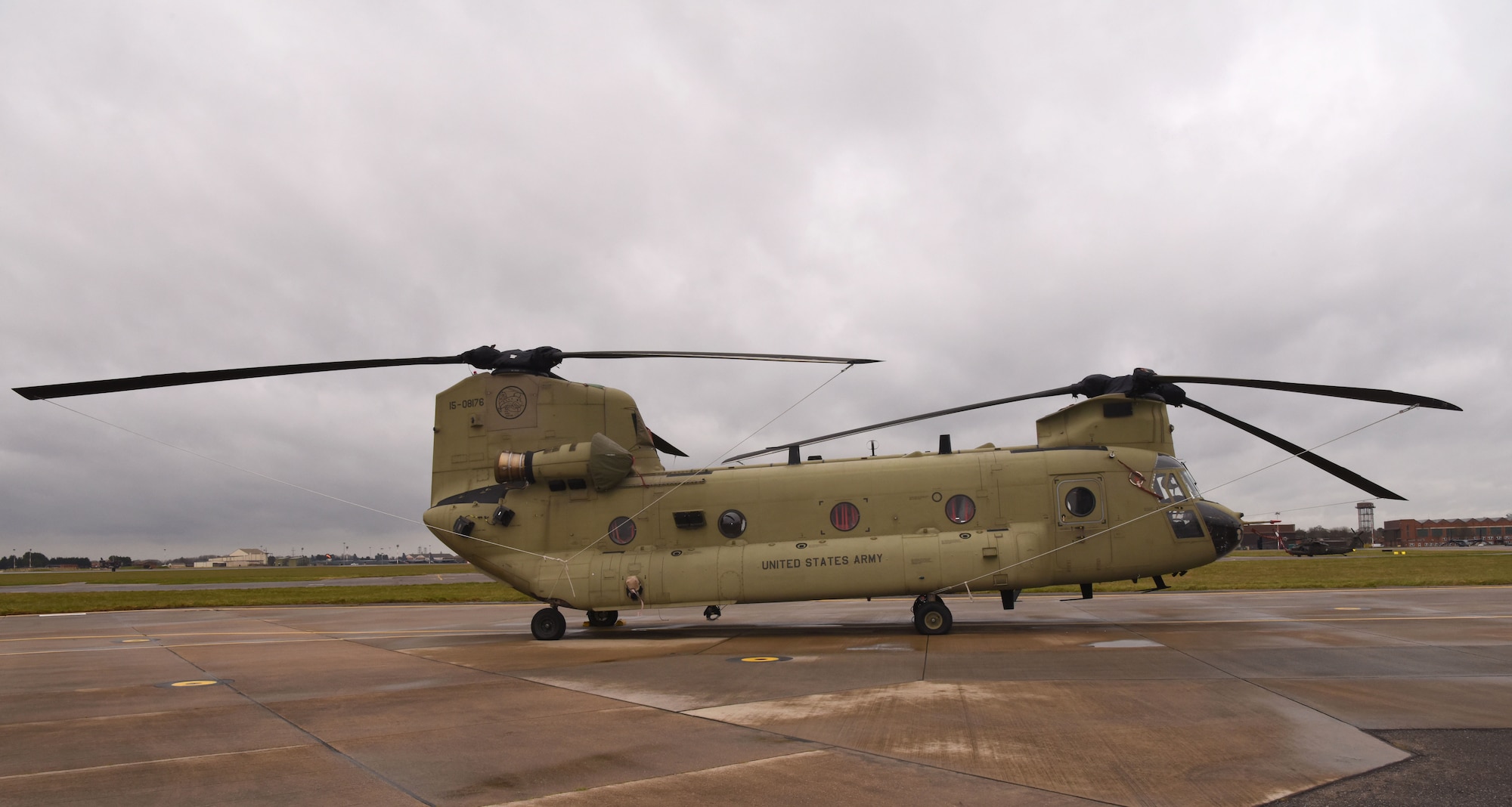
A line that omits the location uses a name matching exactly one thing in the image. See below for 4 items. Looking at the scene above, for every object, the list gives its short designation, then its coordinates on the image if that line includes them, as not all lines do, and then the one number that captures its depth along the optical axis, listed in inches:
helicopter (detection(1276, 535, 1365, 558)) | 2687.0
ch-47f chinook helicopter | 676.7
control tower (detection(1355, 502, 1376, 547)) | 5974.4
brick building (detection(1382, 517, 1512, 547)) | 6815.9
